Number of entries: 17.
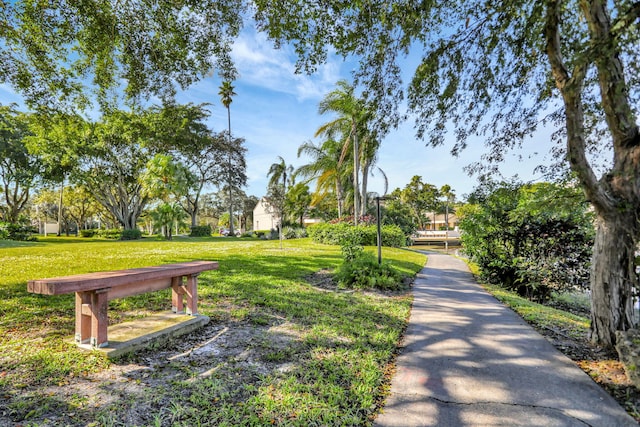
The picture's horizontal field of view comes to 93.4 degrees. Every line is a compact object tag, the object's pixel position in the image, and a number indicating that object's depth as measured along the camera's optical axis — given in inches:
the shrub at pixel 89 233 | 1186.0
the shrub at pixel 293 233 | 1062.1
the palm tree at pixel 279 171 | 1214.6
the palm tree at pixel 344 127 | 668.1
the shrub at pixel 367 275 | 278.1
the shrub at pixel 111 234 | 1026.5
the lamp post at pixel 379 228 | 319.8
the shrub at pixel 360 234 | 656.4
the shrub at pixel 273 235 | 1106.1
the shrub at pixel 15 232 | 758.7
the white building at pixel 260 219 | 1814.7
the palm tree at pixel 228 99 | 1275.8
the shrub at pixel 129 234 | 920.3
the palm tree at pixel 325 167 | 838.2
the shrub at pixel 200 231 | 1190.3
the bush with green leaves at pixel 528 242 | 226.4
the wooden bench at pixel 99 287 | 102.8
